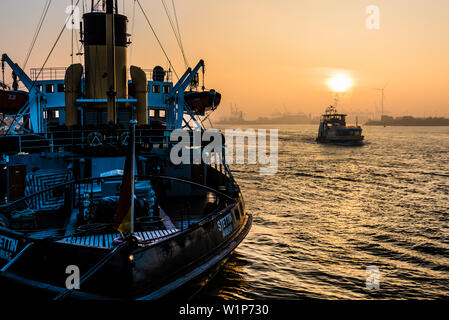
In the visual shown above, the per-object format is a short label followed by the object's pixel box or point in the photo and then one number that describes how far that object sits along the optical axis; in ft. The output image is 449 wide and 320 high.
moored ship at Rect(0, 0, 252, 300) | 24.99
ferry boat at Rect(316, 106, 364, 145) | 328.08
